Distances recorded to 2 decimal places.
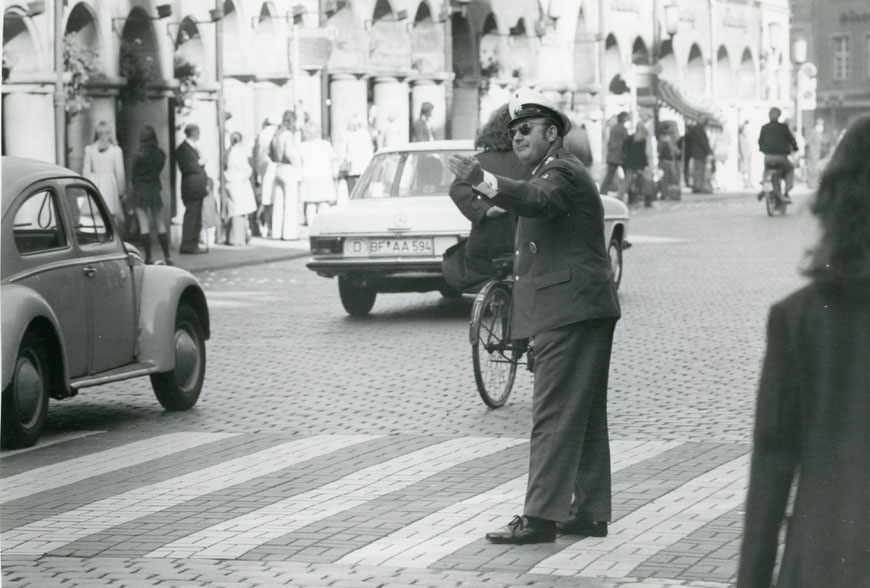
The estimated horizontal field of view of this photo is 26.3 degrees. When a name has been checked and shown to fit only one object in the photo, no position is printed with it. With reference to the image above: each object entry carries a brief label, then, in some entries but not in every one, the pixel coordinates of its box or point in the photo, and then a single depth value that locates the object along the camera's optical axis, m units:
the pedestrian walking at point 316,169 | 29.25
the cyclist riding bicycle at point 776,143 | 33.94
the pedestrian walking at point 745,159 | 56.88
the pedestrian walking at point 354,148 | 31.33
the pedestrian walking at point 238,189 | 27.58
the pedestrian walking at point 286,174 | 28.31
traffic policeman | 6.88
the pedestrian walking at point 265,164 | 29.09
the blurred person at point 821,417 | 3.28
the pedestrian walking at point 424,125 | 32.16
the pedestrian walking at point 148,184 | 24.28
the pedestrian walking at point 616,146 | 40.53
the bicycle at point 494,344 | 10.85
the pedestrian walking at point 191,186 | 25.47
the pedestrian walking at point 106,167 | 24.44
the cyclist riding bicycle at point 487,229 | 11.53
